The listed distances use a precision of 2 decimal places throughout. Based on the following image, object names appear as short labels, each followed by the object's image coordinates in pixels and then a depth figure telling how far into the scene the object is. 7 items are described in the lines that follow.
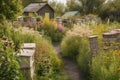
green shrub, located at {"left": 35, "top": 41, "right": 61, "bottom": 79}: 9.02
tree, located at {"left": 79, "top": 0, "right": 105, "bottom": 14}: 42.22
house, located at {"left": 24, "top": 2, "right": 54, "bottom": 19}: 39.16
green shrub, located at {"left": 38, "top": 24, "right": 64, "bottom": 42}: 17.61
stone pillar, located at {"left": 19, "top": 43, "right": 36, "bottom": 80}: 7.54
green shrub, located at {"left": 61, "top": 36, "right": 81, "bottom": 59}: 12.30
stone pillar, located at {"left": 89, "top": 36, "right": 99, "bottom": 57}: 8.93
